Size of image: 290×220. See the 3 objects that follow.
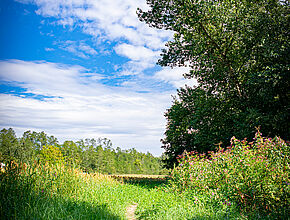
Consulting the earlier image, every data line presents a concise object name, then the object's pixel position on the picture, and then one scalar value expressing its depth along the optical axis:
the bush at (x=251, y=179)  4.76
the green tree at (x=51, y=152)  27.41
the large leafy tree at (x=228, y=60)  8.88
